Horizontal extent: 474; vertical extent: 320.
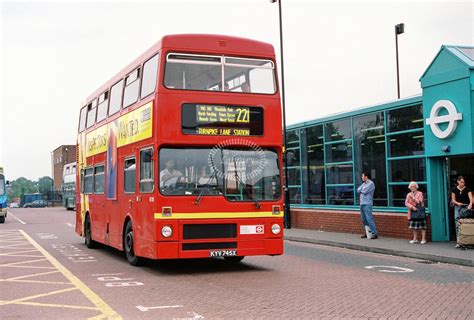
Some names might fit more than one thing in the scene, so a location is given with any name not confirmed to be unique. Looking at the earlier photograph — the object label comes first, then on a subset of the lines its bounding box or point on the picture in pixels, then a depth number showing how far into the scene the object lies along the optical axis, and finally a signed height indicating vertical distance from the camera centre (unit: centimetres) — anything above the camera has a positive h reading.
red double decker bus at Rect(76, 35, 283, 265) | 1084 +86
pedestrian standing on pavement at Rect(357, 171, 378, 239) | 1731 -24
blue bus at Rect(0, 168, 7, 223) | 3350 +20
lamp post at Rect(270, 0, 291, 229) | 2300 +79
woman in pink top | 1554 -38
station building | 1541 +117
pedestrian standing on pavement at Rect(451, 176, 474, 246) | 1488 -15
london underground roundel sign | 1530 +188
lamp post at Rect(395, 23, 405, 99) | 3036 +831
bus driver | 1084 +41
